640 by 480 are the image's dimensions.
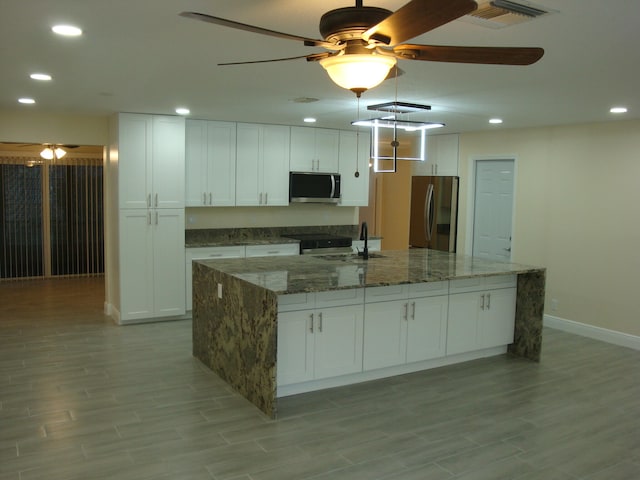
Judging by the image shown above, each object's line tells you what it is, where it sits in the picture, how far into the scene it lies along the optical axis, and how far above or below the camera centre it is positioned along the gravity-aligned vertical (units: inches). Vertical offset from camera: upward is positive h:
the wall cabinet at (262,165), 275.7 +14.9
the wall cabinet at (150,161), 240.5 +13.9
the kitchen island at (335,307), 154.6 -35.0
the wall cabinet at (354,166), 304.7 +16.5
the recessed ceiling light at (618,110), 199.0 +33.8
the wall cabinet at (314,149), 289.3 +24.4
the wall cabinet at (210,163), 262.1 +14.5
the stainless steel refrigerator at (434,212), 310.7 -8.3
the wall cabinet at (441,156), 309.0 +23.8
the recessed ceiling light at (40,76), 158.0 +32.9
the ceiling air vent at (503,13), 92.7 +32.7
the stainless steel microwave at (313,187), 289.3 +4.5
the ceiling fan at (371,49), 74.0 +22.3
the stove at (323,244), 285.4 -25.5
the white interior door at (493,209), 282.8 -5.1
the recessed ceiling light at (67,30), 110.5 +32.5
